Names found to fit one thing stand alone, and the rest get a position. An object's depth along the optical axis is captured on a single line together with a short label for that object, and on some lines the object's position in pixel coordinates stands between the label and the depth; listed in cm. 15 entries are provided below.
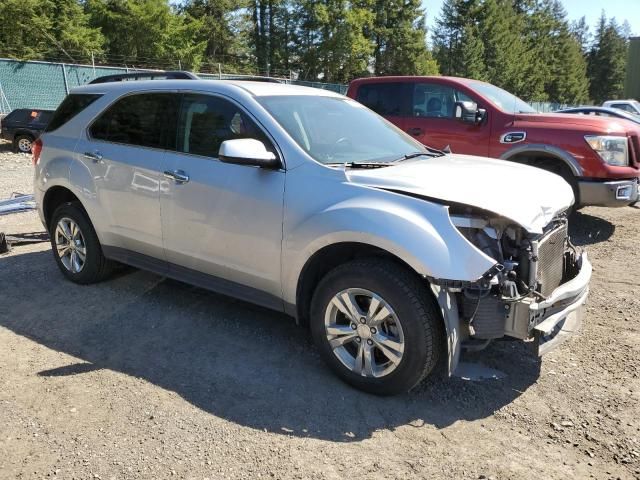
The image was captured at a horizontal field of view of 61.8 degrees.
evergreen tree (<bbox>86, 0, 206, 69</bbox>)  3372
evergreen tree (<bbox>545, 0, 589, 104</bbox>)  7119
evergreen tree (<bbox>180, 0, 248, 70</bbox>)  4194
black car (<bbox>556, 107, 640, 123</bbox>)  1380
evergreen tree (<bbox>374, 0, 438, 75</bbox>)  5028
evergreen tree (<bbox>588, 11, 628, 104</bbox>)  8806
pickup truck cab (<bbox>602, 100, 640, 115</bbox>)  1830
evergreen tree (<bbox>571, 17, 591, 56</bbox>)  10200
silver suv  291
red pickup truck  640
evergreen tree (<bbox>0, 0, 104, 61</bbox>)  2733
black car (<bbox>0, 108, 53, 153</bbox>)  1717
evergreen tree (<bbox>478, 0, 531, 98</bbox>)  5812
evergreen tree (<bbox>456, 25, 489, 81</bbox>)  5481
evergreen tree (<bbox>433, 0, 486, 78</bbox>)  5544
